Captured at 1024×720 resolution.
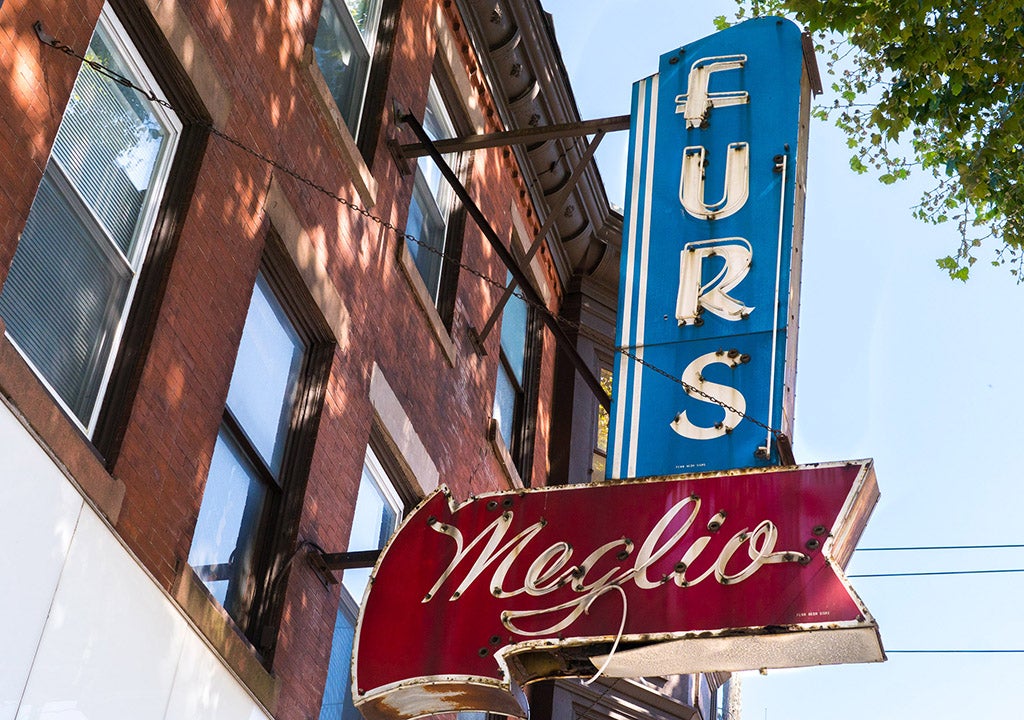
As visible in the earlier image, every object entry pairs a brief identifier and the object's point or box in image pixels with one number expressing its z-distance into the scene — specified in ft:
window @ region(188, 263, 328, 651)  25.96
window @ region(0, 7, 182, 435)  21.16
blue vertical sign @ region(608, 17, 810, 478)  26.45
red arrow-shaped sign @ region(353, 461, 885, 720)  20.98
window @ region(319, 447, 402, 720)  30.01
